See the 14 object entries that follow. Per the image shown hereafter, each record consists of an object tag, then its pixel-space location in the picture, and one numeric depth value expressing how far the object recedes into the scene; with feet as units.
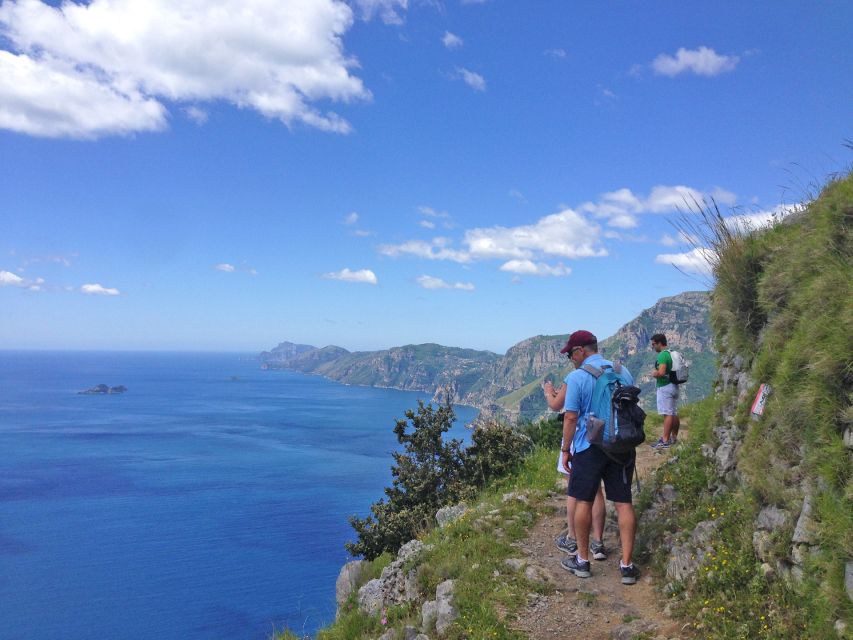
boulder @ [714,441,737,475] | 22.70
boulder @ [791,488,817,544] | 15.08
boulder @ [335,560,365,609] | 40.96
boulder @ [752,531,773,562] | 17.39
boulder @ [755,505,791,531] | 17.04
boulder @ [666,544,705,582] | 19.81
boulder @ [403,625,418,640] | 22.32
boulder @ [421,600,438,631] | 22.12
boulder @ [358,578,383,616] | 28.12
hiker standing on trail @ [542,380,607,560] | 22.31
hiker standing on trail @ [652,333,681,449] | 34.09
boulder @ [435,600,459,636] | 21.12
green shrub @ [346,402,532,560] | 46.09
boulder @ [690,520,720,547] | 20.42
